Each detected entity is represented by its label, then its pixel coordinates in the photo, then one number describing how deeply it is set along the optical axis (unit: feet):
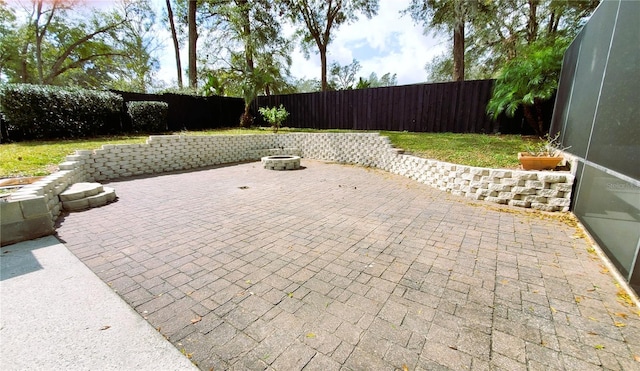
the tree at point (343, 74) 88.33
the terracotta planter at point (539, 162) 13.63
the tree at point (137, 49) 55.31
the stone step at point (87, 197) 13.21
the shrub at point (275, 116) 34.76
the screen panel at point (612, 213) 6.98
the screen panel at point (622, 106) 7.50
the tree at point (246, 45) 41.88
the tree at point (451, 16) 25.63
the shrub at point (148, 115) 28.76
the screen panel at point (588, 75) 10.71
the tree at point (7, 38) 55.77
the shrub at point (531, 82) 19.29
